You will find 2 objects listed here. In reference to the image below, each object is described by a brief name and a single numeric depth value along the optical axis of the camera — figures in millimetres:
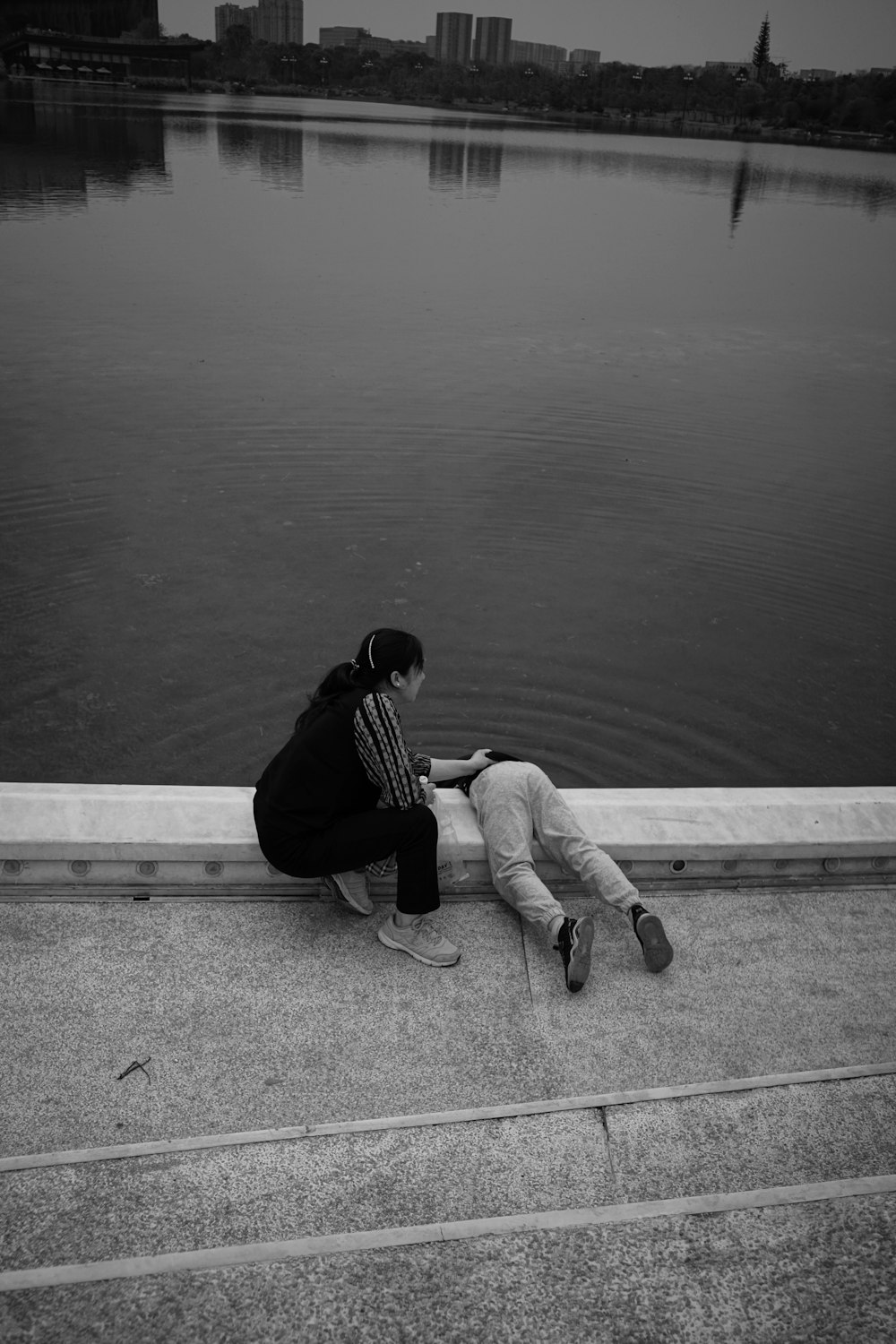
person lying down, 3264
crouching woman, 3229
